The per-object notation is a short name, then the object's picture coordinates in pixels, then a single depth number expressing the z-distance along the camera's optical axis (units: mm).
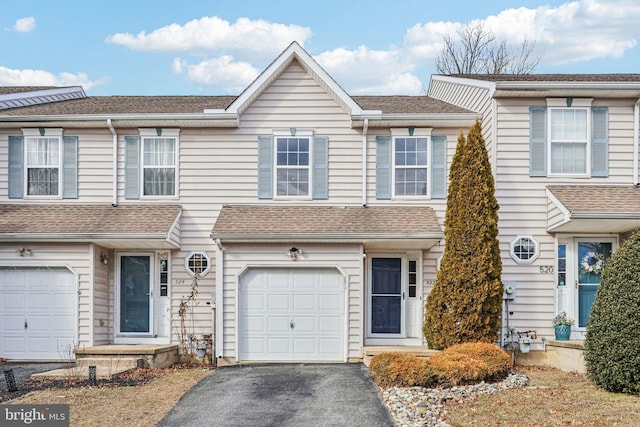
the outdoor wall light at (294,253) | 13914
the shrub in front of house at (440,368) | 10477
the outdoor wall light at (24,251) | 14305
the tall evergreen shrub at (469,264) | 13000
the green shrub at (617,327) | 9453
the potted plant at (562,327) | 13711
